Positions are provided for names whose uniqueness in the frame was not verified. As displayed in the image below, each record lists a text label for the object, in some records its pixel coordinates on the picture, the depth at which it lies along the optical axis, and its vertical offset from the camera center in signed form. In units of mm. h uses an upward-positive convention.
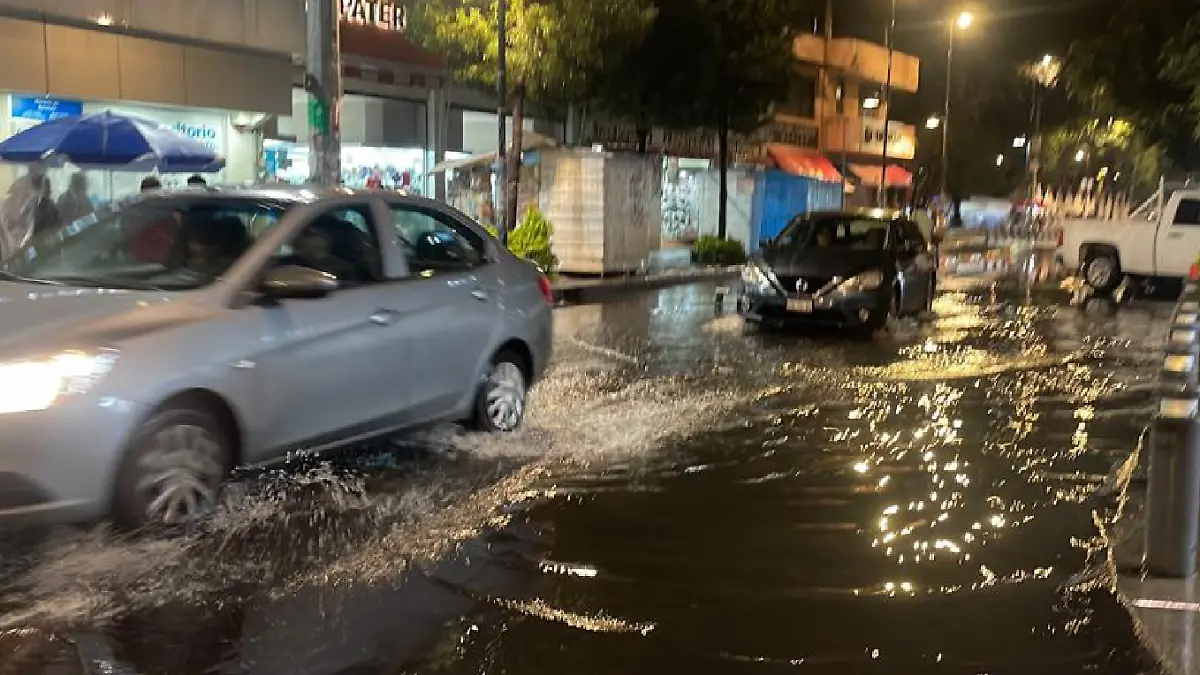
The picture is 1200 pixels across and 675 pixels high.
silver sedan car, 5035 -824
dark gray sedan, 14016 -1061
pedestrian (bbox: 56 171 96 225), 14180 -339
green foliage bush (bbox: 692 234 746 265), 27547 -1578
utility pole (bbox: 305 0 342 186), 11867 +991
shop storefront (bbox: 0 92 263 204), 15328 +676
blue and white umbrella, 13367 +336
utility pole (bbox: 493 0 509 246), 18875 +1274
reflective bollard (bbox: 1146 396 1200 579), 5246 -1359
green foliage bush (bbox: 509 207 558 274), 20656 -1036
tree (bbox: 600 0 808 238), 25688 +2602
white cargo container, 22234 -436
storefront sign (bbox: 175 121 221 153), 17859 +653
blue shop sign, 15273 +845
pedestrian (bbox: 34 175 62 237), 13742 -463
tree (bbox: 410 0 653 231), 20266 +2527
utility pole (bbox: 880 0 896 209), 39191 +2568
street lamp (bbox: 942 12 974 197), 42344 +6143
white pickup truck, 19719 -903
